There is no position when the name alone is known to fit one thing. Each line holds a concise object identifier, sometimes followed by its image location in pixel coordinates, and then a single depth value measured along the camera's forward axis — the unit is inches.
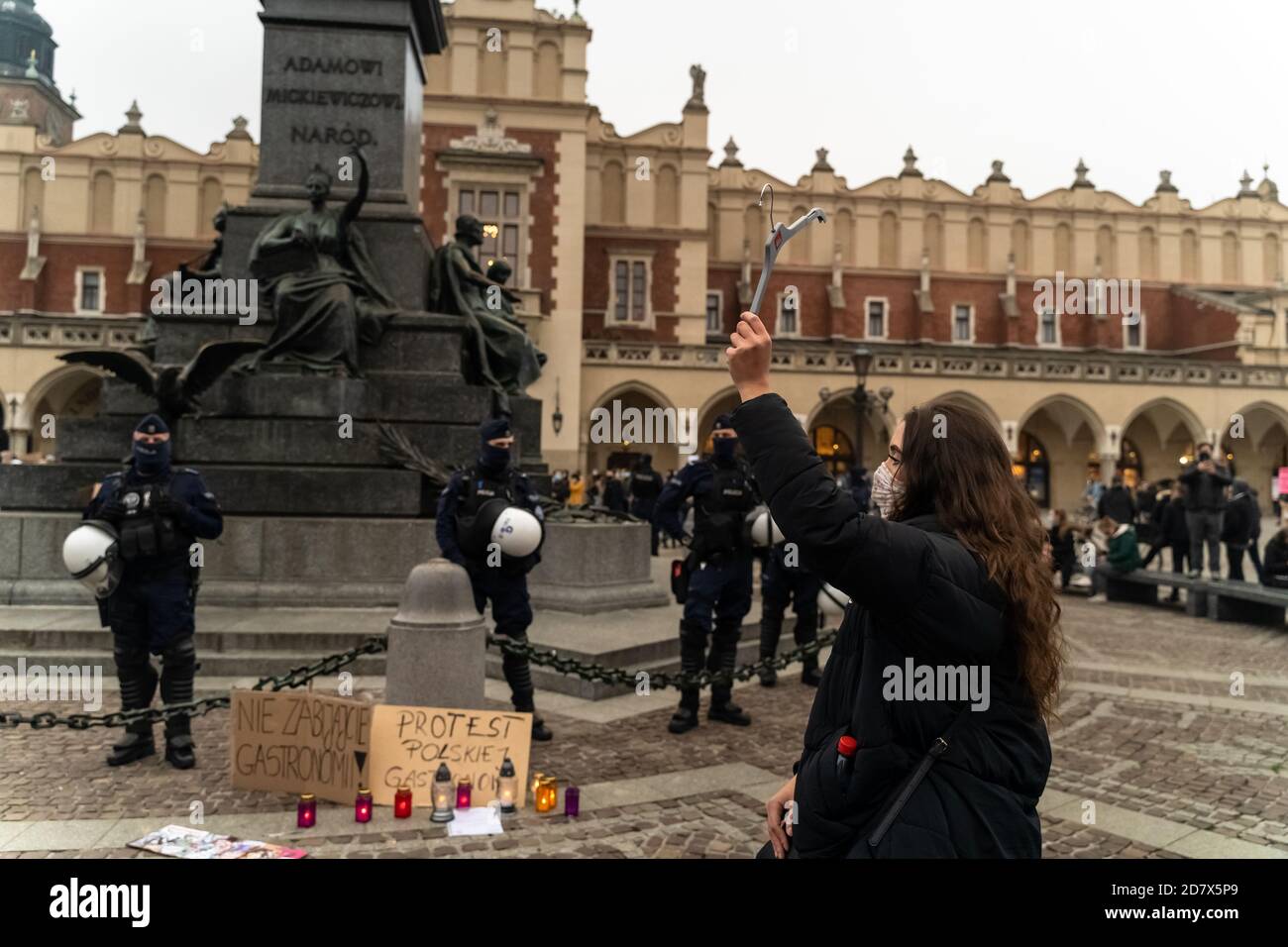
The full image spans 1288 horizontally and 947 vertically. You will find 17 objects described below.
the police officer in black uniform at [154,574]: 187.3
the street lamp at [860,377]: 737.0
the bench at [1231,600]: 430.6
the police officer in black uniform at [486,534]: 211.6
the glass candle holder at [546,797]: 166.1
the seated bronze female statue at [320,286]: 330.3
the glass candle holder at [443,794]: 160.4
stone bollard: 181.0
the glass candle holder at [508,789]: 165.0
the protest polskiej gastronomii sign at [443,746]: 169.2
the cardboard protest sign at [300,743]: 168.2
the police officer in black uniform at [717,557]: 233.1
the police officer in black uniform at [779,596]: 278.4
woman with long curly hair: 66.7
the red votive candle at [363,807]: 158.9
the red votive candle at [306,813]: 156.3
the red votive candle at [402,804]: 160.6
